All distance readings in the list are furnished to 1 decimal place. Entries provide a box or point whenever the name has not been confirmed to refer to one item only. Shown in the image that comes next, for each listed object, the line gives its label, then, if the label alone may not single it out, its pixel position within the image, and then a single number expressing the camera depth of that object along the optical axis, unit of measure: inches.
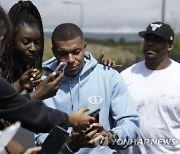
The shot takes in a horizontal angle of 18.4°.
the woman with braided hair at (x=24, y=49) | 165.0
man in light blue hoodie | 172.9
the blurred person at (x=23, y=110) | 116.3
